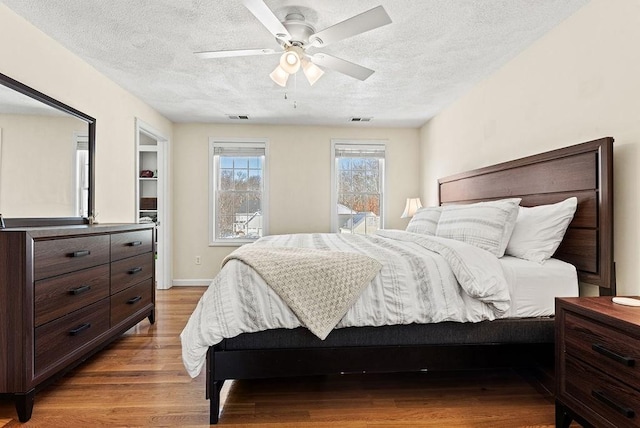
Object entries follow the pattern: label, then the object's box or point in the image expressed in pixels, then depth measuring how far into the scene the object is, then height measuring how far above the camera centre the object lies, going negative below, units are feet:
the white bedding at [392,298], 5.55 -1.43
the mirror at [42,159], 7.02 +1.23
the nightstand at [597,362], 4.16 -1.96
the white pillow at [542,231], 6.77 -0.32
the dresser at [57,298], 5.71 -1.68
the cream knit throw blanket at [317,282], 5.61 -1.13
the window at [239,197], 16.55 +0.79
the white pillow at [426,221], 10.34 -0.21
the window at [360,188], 16.72 +1.26
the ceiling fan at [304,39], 6.01 +3.42
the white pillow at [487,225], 7.21 -0.22
